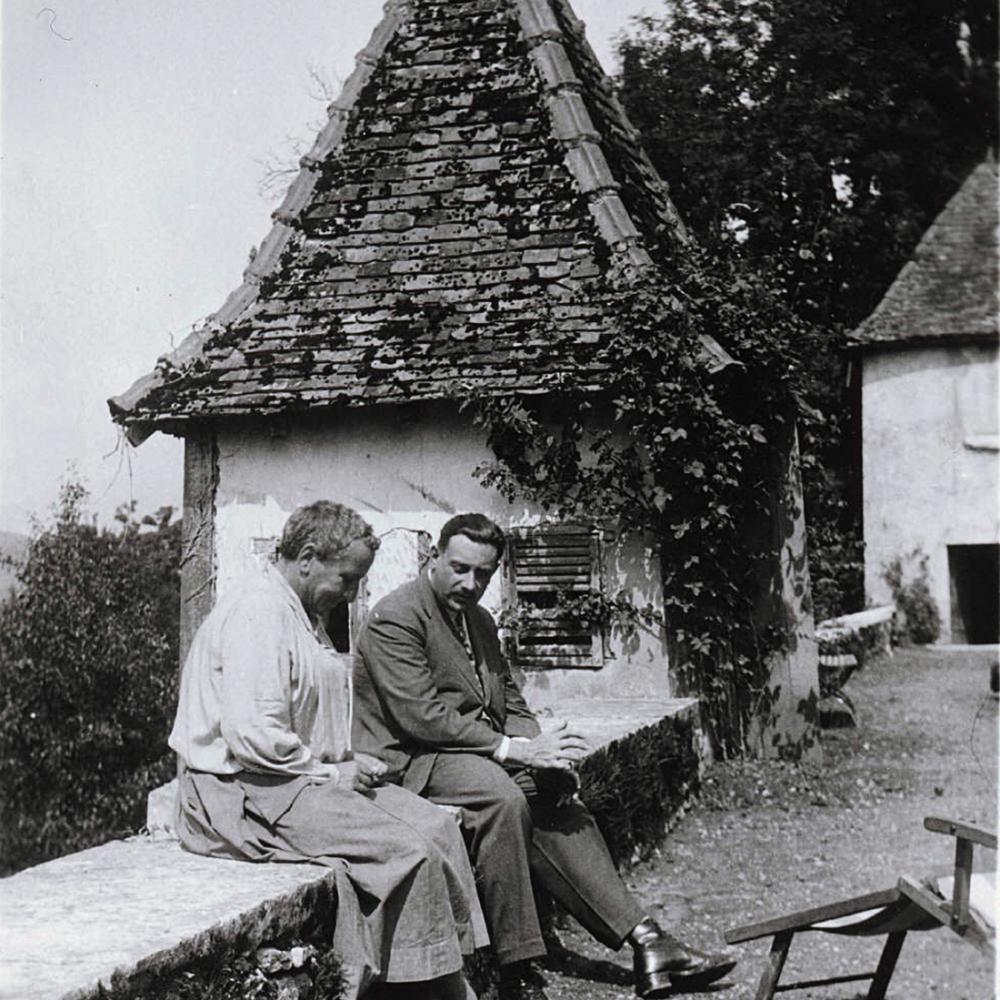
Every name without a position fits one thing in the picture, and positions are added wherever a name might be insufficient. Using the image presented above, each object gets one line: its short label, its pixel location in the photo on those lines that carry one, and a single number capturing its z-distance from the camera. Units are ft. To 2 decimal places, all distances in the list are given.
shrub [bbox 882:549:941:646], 69.51
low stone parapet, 9.36
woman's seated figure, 12.00
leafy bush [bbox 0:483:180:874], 59.72
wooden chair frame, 12.48
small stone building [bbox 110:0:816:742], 30.32
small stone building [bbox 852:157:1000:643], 66.39
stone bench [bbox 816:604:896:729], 38.60
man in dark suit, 14.67
